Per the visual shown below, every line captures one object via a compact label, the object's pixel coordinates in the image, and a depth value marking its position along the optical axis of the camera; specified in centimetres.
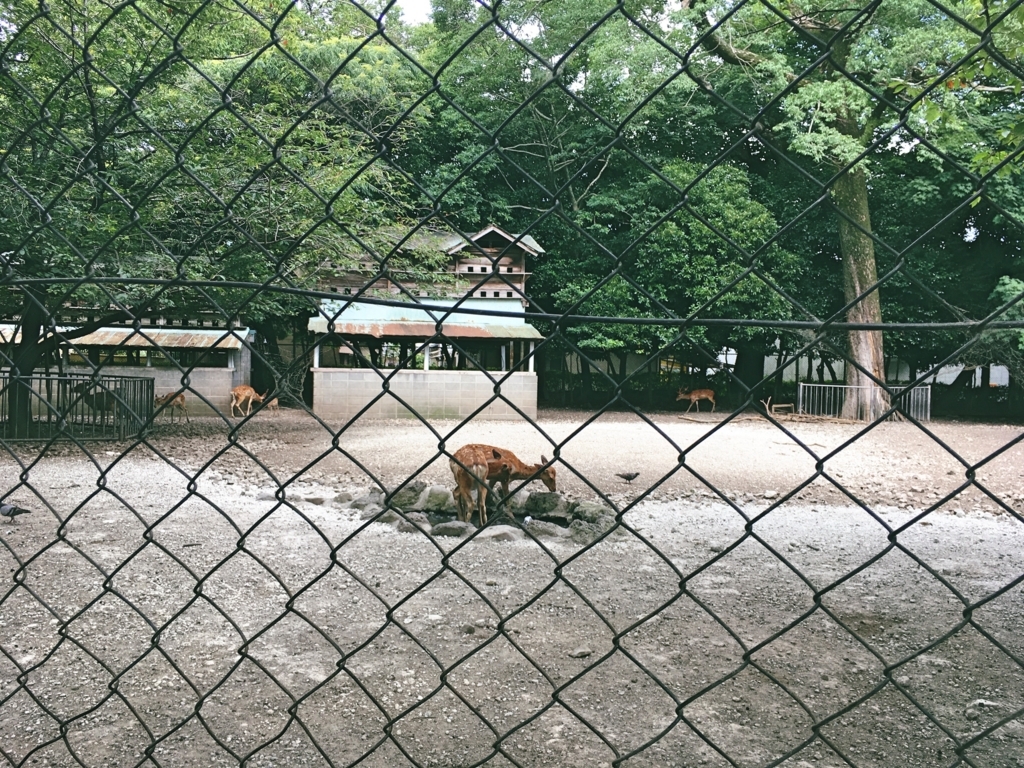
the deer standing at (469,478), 496
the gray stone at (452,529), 493
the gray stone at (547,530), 503
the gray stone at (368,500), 582
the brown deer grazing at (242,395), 1402
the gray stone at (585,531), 495
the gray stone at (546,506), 546
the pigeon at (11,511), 463
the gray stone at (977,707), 245
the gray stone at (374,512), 529
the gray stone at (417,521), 502
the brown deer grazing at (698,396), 1717
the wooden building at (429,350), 1423
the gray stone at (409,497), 541
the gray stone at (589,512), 525
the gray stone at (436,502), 554
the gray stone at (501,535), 483
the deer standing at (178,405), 1302
